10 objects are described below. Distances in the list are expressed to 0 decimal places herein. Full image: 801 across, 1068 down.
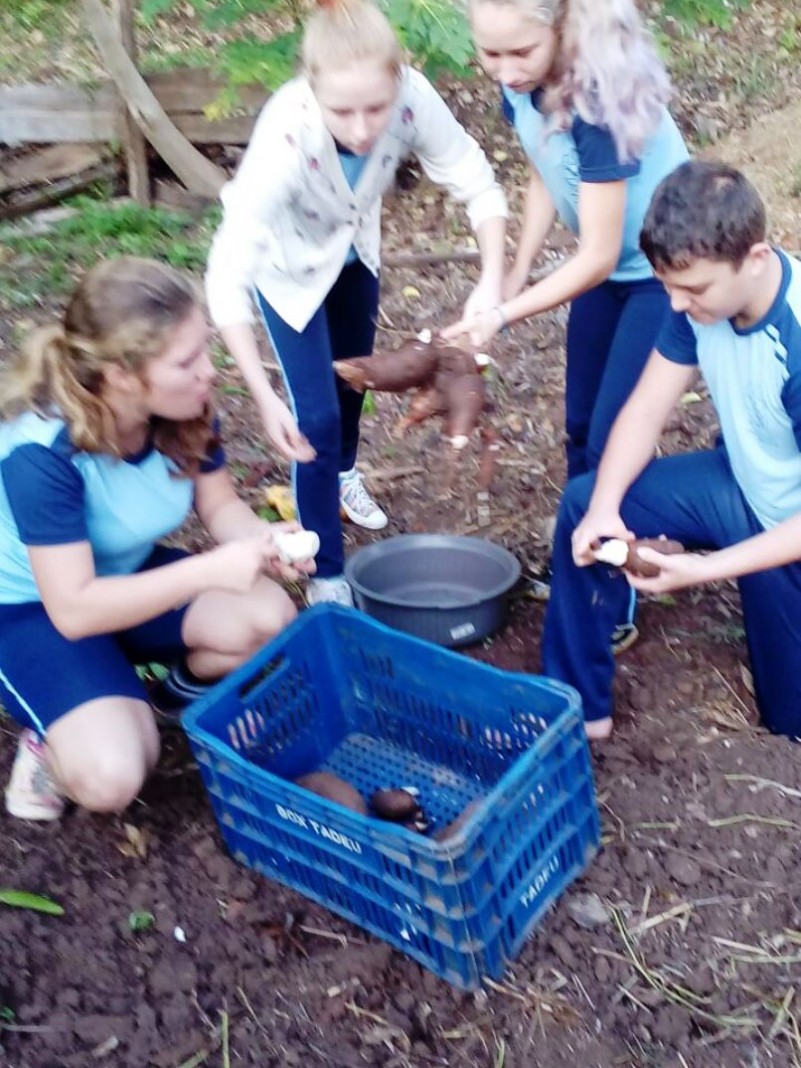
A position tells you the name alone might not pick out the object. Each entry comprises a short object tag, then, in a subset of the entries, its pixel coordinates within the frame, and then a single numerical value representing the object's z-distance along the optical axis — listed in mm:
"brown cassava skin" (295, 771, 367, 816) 2160
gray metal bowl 2643
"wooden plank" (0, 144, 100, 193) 4836
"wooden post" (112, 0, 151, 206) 4555
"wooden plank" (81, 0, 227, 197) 4441
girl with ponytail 1915
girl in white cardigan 2107
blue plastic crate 1812
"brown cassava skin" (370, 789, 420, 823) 2186
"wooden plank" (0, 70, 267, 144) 4691
